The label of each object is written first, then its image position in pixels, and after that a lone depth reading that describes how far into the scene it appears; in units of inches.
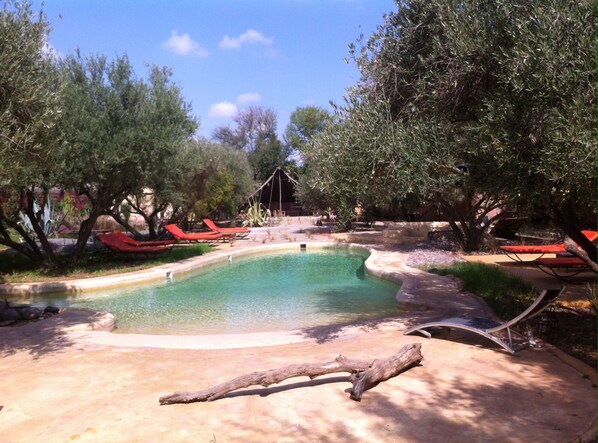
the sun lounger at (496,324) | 217.2
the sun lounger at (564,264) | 366.0
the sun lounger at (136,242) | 634.2
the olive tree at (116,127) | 455.8
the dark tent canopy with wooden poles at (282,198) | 1628.9
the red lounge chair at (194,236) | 742.5
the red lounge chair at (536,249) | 412.8
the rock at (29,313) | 314.6
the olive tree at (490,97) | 182.9
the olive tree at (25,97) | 229.3
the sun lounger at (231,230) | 900.7
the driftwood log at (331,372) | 166.6
